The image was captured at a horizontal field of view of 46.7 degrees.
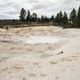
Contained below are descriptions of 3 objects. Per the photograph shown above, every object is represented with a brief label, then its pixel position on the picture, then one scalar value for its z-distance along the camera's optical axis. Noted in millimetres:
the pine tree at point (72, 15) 54381
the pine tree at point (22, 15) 75788
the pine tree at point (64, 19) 70750
